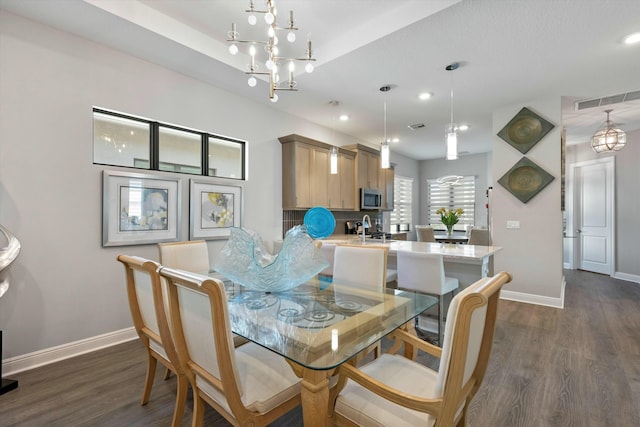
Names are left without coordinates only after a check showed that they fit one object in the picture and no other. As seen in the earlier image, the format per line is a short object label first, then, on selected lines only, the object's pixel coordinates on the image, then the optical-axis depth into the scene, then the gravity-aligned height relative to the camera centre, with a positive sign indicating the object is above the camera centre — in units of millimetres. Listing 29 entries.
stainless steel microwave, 5461 +323
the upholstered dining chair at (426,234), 5283 -353
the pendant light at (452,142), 2432 +618
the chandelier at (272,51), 1732 +1077
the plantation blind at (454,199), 7348 +410
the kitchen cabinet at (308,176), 4262 +604
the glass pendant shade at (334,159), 3191 +617
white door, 5704 +22
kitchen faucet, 3457 -87
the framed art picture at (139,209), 2715 +61
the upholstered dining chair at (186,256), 2389 -357
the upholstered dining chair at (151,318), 1459 -584
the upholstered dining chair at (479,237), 4633 -355
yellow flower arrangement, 4699 -83
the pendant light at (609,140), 4152 +1100
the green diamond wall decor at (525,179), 3907 +493
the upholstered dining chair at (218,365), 1076 -648
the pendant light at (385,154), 2910 +616
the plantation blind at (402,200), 7363 +385
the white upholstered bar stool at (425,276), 2541 -550
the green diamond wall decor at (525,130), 3902 +1178
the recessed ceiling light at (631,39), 2477 +1537
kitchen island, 2609 -382
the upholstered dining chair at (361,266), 2201 -408
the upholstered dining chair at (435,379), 926 -643
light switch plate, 4133 -129
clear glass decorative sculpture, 1938 -330
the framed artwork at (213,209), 3352 +70
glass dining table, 1137 -553
